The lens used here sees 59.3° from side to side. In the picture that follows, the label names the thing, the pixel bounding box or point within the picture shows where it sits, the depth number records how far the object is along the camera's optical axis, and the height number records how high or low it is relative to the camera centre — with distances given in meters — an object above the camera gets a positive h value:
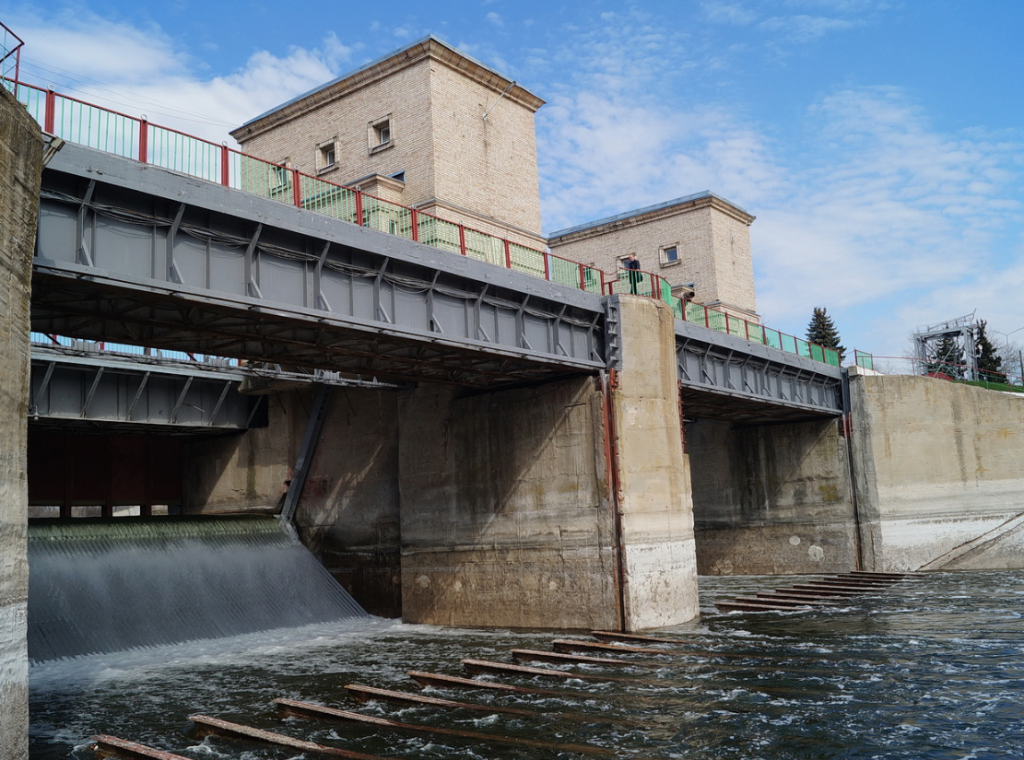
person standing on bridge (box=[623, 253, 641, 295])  25.41 +6.14
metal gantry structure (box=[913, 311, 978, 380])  49.50 +8.00
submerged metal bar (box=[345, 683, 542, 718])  14.09 -3.21
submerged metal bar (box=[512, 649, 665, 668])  17.61 -3.31
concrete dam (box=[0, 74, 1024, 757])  14.88 +2.20
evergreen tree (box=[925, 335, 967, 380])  61.28 +9.08
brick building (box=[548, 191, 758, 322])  48.75 +13.84
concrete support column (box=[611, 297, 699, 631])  22.69 +0.31
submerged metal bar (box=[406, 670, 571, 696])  15.42 -3.26
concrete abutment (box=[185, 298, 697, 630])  22.94 -0.16
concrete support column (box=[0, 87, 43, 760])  9.25 +1.34
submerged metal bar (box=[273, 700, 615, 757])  11.65 -3.24
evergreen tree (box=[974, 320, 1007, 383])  69.00 +9.49
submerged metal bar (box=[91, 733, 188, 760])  11.46 -3.05
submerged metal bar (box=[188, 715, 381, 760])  11.81 -3.12
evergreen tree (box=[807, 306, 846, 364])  77.50 +13.08
